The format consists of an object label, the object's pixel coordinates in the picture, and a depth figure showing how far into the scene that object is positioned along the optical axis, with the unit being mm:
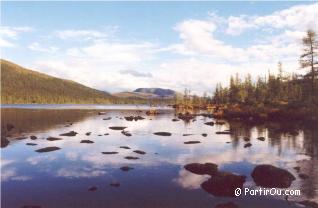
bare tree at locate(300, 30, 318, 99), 72125
